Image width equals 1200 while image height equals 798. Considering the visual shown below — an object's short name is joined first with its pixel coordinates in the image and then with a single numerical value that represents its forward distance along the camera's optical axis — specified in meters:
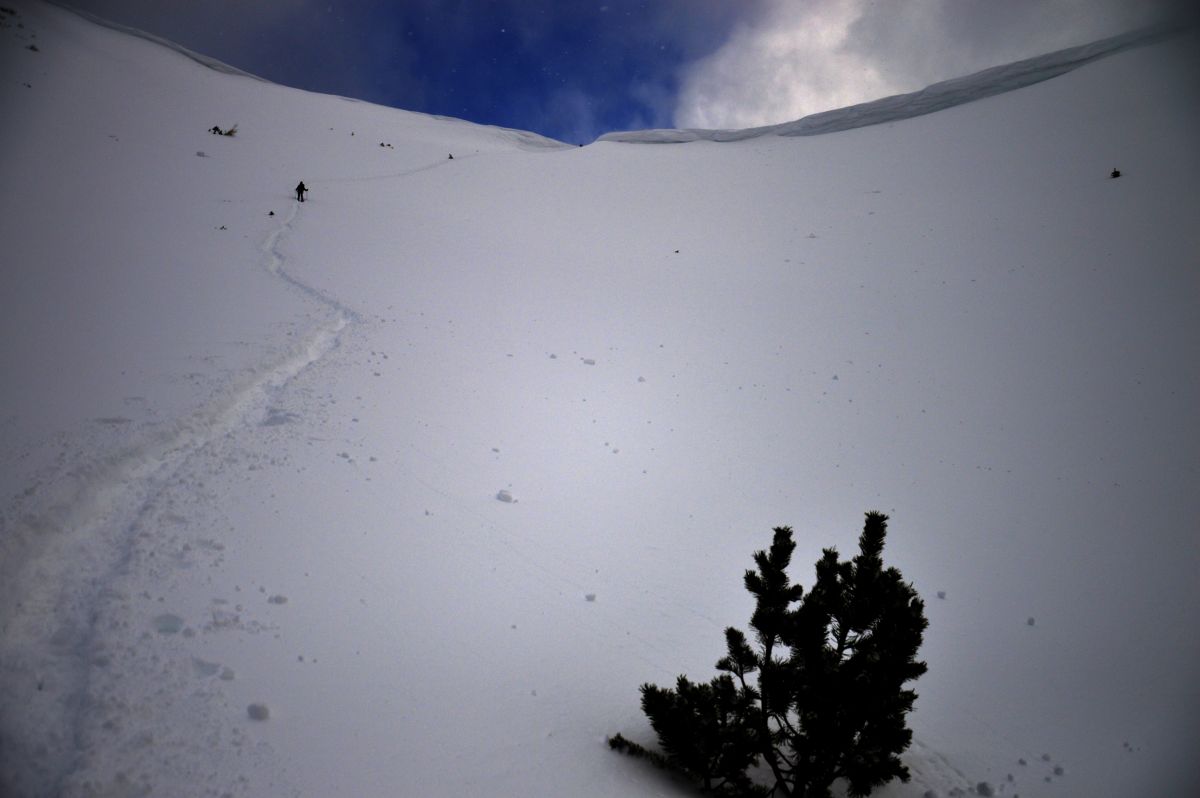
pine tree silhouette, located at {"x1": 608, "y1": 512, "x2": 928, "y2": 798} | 3.35
